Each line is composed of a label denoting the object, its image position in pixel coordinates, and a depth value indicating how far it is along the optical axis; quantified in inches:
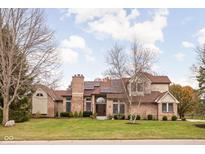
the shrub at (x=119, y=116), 601.8
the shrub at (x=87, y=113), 636.6
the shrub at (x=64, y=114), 635.4
